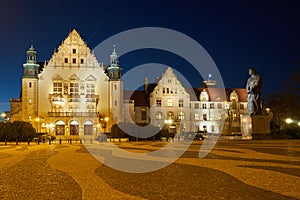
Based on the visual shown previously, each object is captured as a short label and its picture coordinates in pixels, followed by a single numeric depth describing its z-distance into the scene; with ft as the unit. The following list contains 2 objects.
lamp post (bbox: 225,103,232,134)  163.50
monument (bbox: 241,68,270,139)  70.55
